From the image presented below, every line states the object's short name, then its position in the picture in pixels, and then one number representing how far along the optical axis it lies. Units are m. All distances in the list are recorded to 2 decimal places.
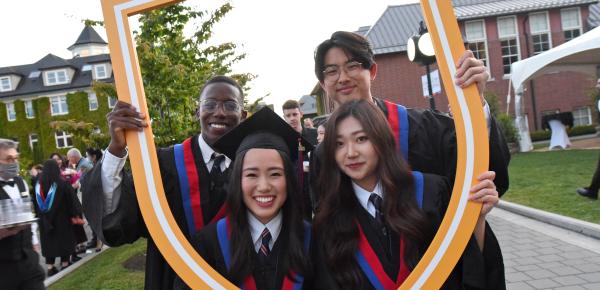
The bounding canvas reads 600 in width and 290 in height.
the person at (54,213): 7.23
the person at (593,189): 7.07
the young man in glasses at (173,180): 2.05
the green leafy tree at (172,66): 5.41
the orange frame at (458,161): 1.72
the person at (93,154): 7.34
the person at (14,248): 3.74
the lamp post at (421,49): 6.82
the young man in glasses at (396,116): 2.26
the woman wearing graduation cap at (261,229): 1.93
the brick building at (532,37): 20.83
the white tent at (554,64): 10.43
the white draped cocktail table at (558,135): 16.38
